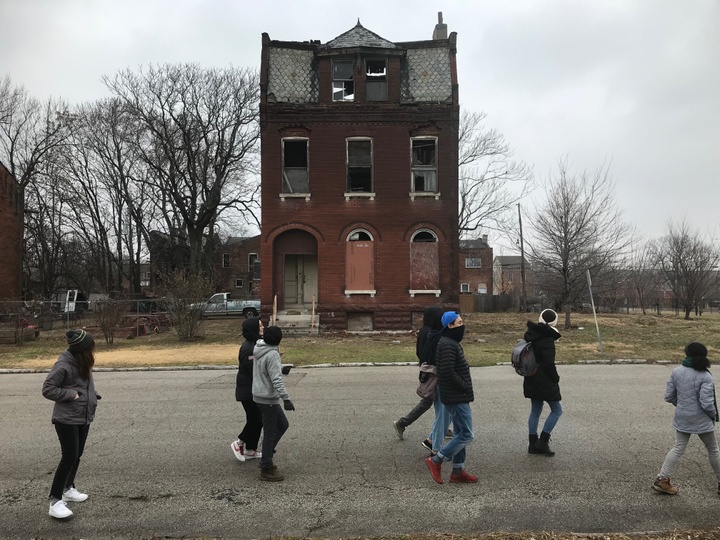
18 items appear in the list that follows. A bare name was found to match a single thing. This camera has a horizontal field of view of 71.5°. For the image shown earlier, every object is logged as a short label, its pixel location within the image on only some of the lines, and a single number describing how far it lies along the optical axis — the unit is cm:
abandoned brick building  2117
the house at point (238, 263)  5694
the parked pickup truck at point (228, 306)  3597
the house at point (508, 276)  6862
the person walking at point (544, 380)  555
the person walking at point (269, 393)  502
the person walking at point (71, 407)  429
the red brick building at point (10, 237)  3478
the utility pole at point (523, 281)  4033
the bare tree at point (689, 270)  3259
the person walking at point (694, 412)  446
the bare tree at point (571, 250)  2330
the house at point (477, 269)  6231
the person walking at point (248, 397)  548
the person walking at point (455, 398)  489
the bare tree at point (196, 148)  3759
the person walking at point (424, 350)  580
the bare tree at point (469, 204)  3838
